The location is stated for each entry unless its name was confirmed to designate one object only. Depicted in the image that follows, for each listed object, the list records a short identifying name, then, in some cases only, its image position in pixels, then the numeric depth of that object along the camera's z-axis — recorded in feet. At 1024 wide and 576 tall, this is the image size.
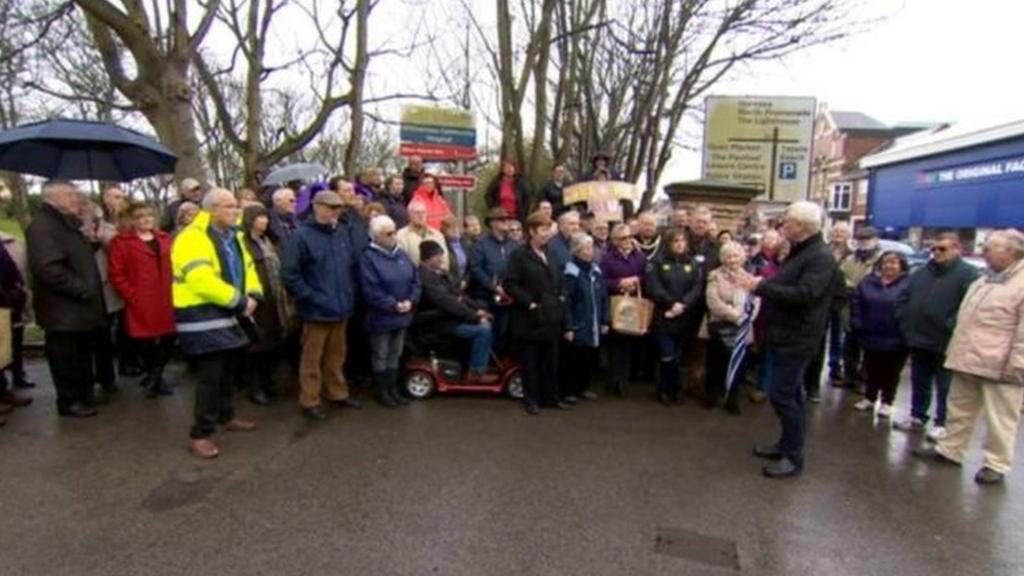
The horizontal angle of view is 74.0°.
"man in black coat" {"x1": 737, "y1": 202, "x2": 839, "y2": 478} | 15.05
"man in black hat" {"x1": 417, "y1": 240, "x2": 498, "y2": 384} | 20.66
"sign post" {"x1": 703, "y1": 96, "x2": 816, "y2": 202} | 37.06
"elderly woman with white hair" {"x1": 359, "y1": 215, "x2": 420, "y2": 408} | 19.31
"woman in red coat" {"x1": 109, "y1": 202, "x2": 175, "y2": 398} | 19.33
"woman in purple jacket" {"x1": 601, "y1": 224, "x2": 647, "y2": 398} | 21.85
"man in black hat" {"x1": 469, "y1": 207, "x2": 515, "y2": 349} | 22.09
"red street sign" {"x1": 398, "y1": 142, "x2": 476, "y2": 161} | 37.29
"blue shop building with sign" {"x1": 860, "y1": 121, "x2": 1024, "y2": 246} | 61.31
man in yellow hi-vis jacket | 14.87
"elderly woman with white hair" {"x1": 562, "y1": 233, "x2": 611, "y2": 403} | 20.74
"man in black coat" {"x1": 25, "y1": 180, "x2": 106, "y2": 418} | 17.08
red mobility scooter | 21.40
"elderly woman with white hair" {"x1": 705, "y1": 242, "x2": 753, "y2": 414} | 20.18
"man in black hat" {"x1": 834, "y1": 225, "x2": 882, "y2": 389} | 24.66
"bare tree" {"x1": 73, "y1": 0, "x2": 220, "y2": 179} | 26.96
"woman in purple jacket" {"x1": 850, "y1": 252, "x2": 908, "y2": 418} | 20.86
